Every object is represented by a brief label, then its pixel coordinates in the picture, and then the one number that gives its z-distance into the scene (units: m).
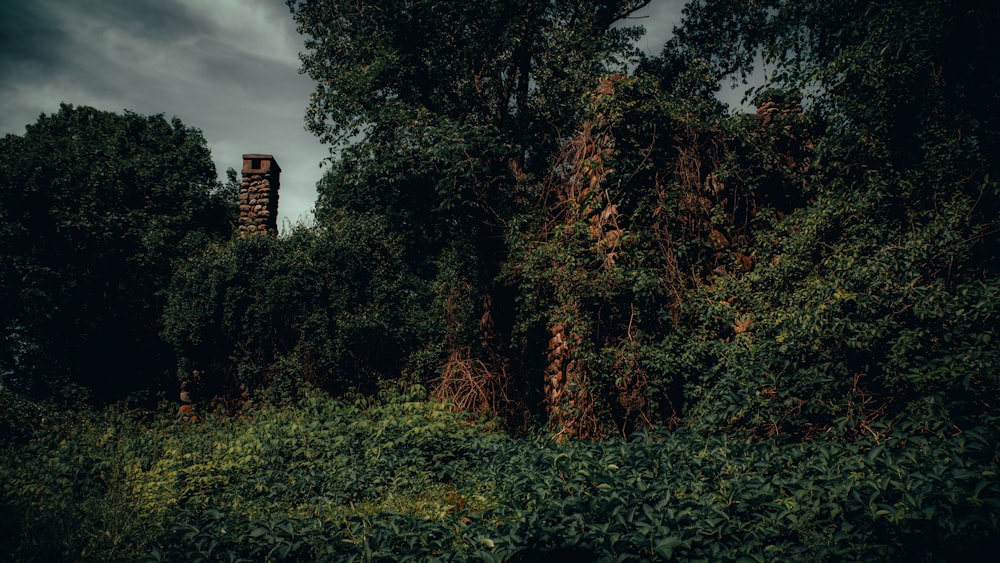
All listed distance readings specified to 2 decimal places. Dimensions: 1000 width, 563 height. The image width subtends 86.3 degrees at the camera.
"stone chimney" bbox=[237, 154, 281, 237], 13.53
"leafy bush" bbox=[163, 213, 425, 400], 10.60
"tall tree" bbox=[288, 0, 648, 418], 9.86
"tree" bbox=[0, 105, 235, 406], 11.87
